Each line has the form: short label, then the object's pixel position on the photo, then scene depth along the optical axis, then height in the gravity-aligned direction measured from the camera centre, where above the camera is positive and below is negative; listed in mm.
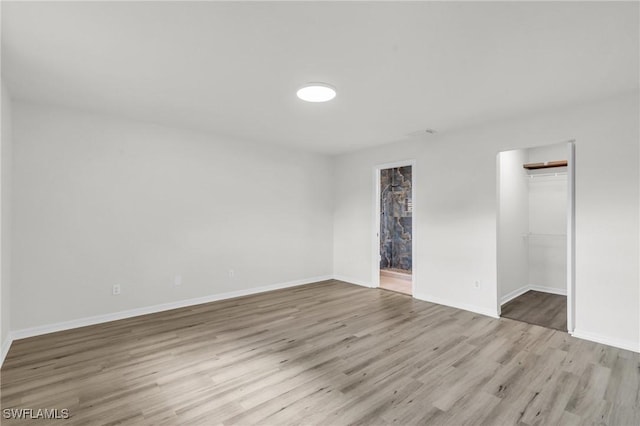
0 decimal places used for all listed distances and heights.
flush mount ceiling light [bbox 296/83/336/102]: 2807 +1140
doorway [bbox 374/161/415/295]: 6875 -339
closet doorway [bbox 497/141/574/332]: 4336 -354
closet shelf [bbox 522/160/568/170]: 4521 +687
